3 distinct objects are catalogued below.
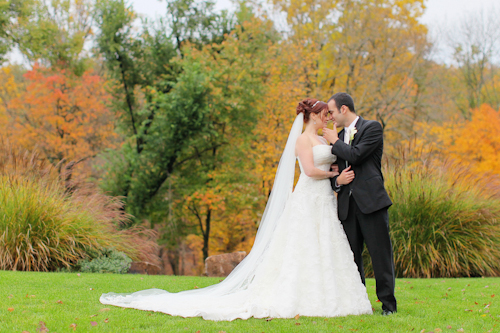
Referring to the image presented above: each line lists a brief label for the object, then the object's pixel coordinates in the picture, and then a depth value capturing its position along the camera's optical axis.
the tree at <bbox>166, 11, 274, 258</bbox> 14.79
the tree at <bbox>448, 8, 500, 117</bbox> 24.22
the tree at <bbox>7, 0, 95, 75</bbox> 17.11
